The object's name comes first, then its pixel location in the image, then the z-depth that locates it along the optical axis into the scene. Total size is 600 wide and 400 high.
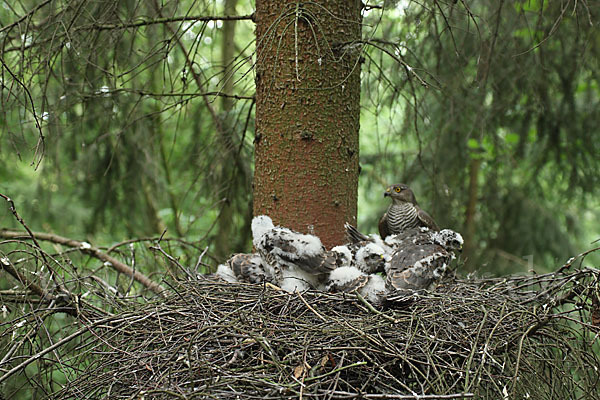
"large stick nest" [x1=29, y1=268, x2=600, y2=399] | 1.71
